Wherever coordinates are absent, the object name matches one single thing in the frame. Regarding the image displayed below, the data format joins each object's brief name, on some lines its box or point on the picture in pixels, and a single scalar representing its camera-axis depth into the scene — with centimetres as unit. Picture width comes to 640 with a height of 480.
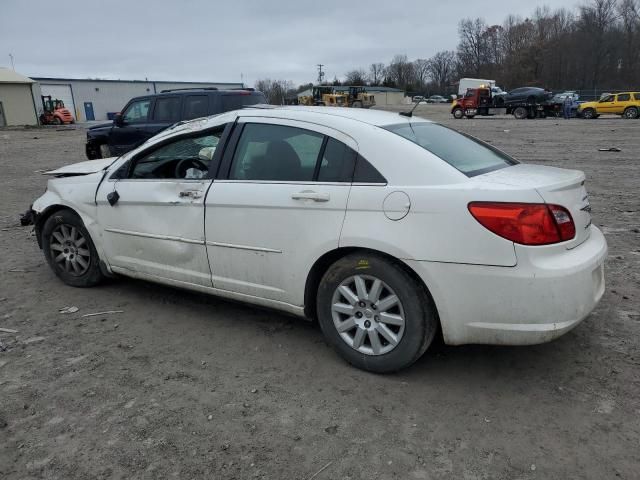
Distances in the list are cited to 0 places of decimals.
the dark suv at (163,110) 1046
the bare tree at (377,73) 11731
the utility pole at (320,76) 10431
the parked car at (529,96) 3488
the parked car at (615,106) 3144
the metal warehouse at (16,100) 4494
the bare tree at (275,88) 9806
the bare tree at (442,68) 11238
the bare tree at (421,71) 11550
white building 6034
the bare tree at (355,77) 10629
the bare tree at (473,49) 10475
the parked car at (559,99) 3567
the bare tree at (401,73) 11394
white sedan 272
